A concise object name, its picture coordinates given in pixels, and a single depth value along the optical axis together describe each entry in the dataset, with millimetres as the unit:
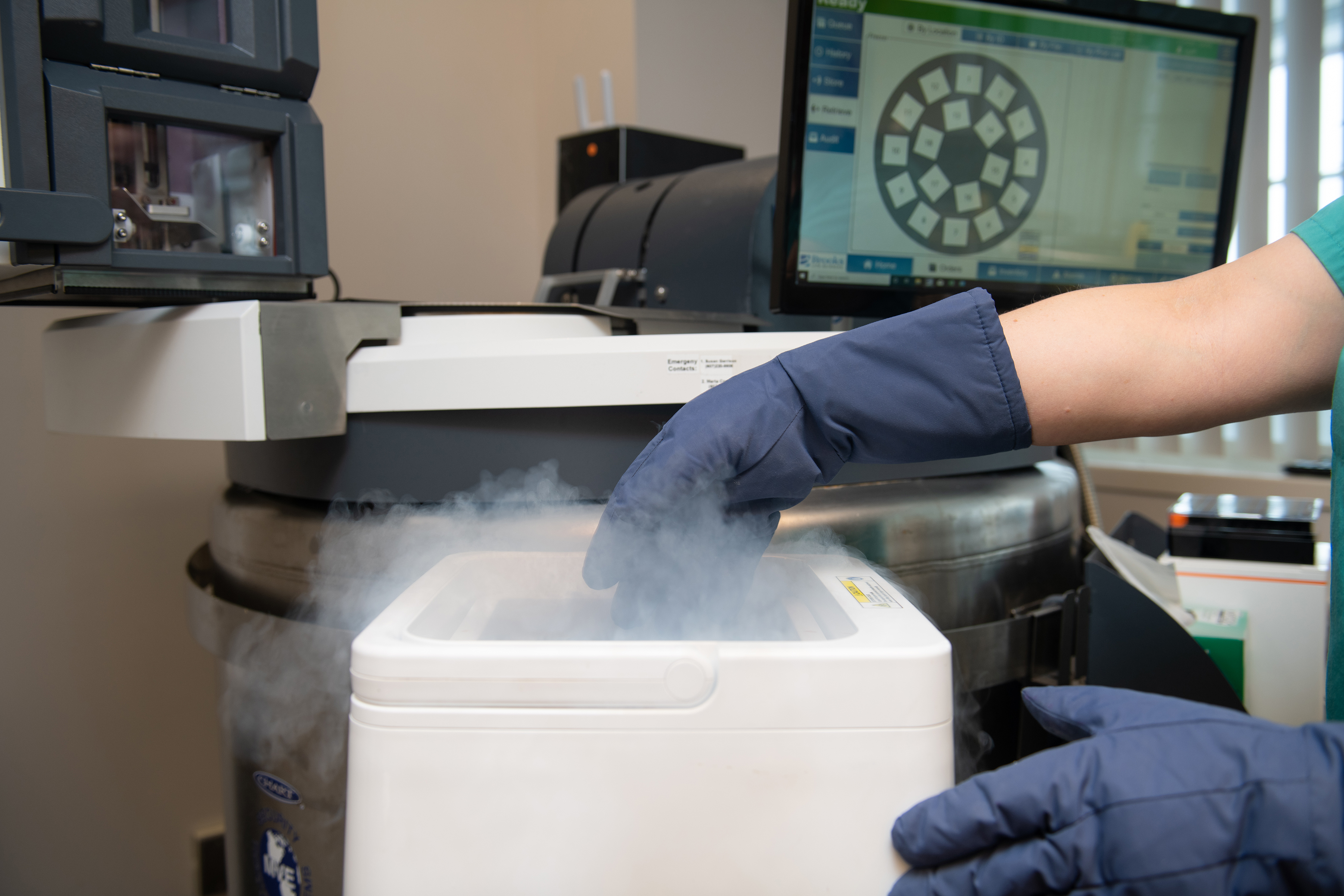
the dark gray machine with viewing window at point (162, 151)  490
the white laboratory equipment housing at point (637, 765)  363
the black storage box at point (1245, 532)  837
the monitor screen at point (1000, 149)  775
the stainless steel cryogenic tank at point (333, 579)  590
